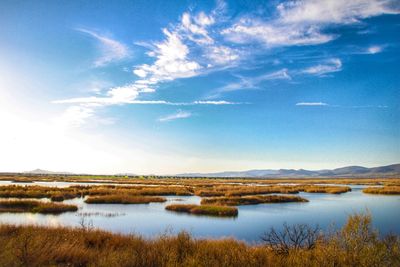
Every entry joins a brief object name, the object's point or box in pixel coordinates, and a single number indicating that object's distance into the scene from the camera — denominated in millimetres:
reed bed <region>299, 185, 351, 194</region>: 59069
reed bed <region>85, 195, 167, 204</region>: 35906
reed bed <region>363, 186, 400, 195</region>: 55475
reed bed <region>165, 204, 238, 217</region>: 28781
